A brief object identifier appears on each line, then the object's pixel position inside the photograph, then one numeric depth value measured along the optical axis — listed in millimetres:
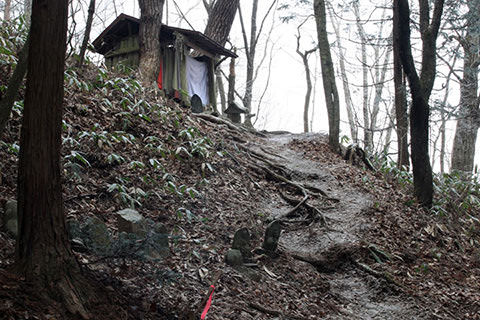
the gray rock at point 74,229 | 3657
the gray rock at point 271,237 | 5250
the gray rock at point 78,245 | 3611
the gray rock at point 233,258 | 4547
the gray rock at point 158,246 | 3949
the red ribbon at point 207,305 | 3377
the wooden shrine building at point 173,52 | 12352
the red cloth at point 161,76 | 12403
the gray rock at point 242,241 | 4805
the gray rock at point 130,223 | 4043
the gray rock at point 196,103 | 13283
